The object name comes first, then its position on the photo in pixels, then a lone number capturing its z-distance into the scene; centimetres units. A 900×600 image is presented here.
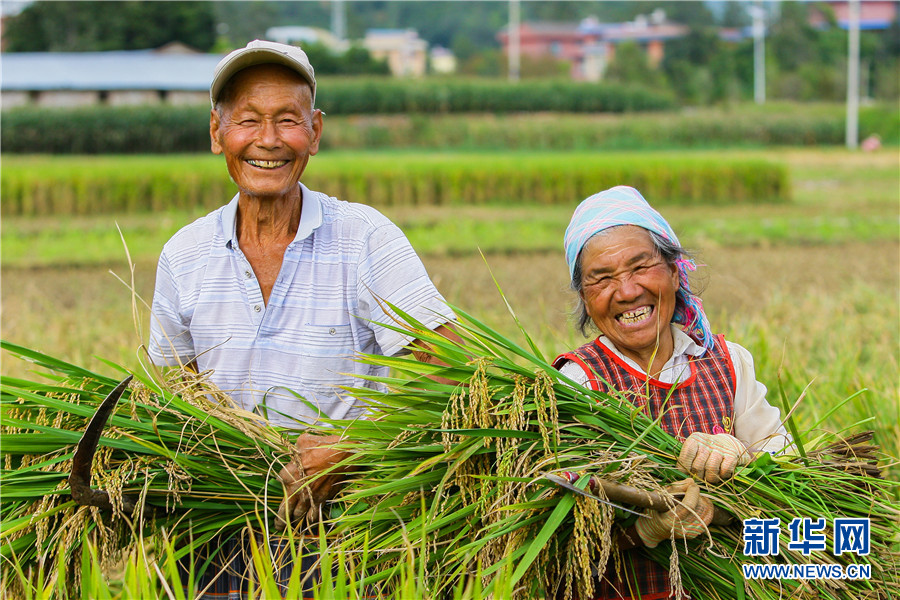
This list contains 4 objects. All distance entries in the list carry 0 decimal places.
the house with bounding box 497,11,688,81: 8181
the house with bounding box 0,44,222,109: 3681
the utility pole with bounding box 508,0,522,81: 4689
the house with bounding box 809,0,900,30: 5958
